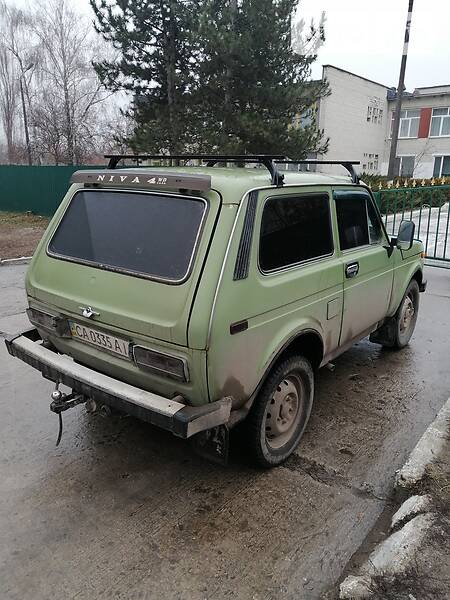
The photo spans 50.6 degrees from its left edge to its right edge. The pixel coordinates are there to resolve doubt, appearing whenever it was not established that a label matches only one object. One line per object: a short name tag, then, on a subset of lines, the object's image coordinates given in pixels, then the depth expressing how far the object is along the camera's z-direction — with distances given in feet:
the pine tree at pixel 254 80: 43.75
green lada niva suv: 8.27
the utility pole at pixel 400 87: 61.46
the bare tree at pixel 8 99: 126.39
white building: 117.70
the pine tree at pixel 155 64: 46.01
